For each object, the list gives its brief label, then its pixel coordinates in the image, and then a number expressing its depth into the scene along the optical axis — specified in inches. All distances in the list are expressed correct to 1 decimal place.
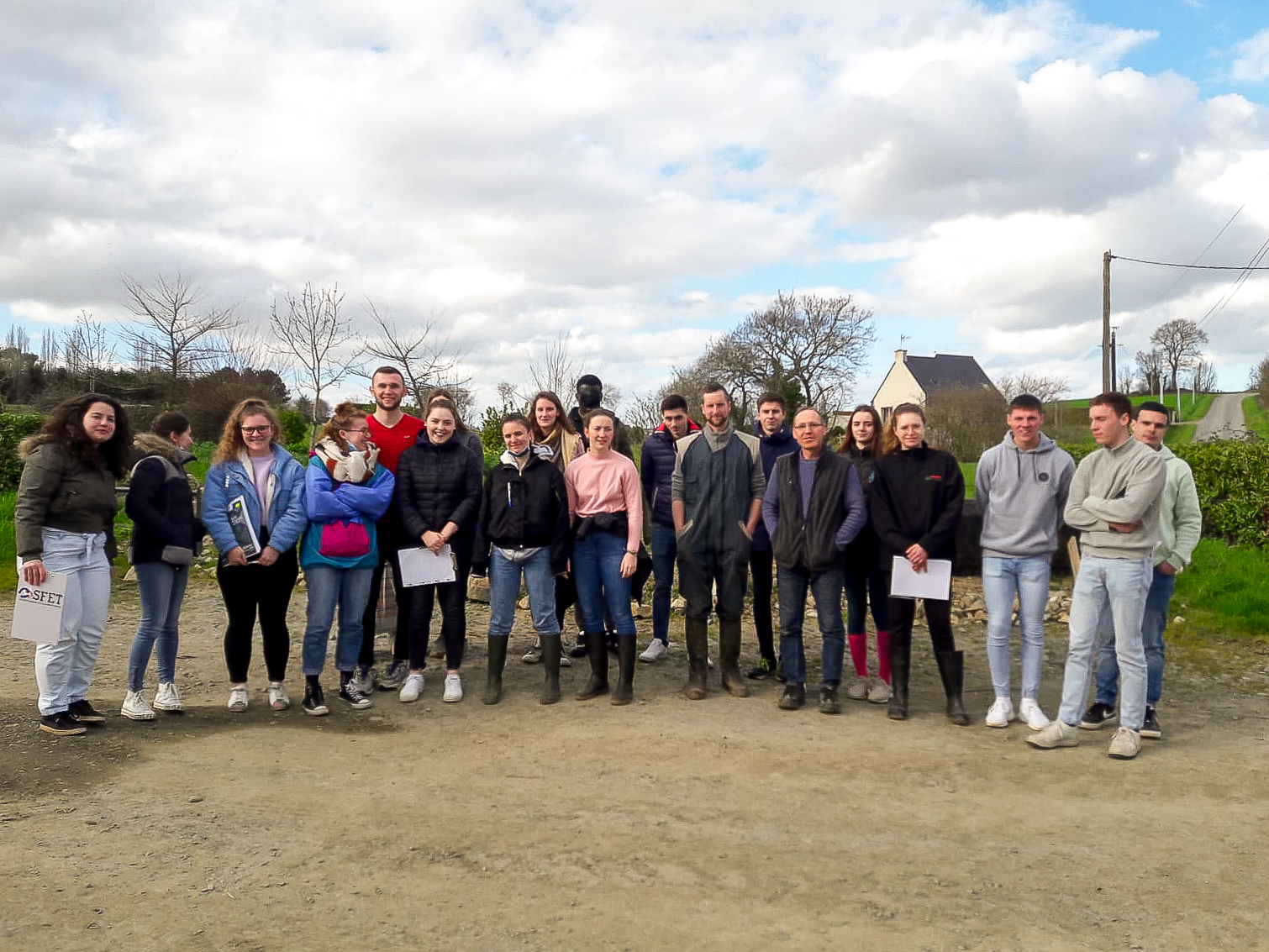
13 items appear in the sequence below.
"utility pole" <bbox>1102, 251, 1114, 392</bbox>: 919.0
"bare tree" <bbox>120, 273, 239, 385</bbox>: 991.0
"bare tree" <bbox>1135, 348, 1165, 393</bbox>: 2603.3
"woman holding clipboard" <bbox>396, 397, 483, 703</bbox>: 239.9
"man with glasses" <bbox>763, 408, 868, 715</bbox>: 230.8
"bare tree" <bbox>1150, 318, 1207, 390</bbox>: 2554.1
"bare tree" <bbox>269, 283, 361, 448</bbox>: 804.0
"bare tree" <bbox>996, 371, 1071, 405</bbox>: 1631.4
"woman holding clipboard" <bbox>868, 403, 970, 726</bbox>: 225.1
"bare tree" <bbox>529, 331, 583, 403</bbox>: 741.6
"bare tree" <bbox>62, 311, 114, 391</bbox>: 1158.3
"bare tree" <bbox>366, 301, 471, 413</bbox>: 753.6
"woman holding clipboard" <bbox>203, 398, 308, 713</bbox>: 220.4
